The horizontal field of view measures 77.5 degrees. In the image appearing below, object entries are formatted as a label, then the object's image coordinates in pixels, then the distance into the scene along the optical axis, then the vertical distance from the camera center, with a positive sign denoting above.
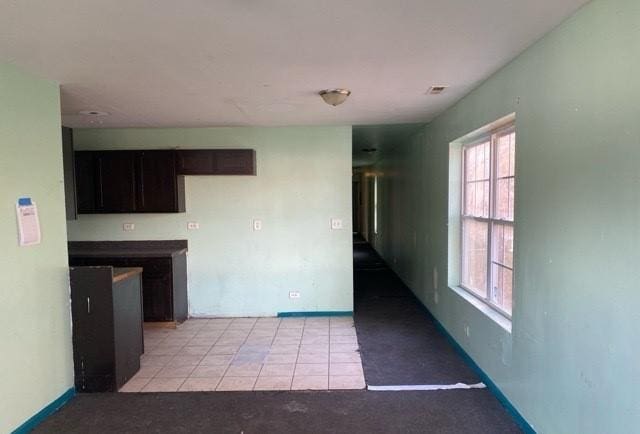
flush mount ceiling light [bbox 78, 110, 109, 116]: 3.78 +0.86
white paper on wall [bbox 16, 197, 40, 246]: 2.49 -0.13
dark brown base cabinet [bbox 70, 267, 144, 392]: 2.92 -0.94
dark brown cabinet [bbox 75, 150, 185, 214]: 4.61 +0.22
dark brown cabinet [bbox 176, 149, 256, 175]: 4.62 +0.44
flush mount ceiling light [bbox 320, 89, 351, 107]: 3.09 +0.80
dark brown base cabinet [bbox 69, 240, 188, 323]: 4.36 -0.79
